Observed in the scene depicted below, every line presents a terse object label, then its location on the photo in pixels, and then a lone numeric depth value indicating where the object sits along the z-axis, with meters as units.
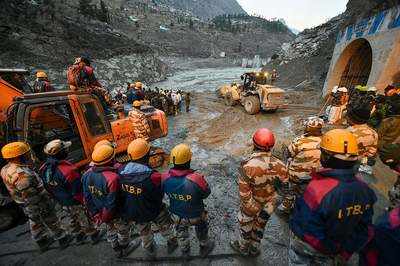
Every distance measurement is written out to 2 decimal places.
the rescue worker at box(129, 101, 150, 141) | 7.04
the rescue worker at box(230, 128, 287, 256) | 3.30
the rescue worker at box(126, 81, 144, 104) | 12.70
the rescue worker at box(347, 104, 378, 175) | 4.31
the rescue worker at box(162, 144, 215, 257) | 3.27
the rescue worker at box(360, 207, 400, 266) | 1.85
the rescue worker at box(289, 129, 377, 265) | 2.13
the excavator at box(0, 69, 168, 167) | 4.52
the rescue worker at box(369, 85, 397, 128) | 6.67
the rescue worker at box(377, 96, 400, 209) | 3.41
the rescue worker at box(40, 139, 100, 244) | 3.76
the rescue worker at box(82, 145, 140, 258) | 3.34
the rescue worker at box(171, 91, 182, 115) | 15.67
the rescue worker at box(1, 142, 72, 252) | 3.73
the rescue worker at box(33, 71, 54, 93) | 7.17
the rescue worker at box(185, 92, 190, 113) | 16.23
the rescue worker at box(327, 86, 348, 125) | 10.54
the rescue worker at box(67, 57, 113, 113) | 6.59
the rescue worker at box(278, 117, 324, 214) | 3.86
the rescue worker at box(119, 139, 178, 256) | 3.28
